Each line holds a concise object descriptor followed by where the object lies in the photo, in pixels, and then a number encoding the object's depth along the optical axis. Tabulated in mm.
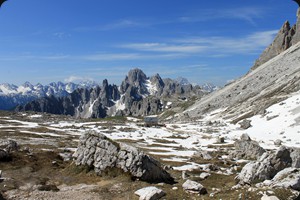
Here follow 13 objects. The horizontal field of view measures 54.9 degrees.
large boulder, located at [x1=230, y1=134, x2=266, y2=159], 49169
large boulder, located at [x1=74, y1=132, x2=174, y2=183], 29359
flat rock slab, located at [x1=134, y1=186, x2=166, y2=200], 22625
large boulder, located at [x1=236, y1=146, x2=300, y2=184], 26203
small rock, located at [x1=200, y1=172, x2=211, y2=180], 31809
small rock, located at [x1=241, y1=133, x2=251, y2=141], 70756
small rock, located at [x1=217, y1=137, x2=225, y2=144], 76638
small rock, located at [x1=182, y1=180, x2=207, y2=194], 24384
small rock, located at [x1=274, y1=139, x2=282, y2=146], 65938
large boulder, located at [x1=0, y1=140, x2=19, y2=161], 40456
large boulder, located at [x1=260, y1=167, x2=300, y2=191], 20620
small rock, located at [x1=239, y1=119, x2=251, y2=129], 99275
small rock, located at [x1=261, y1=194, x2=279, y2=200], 18484
